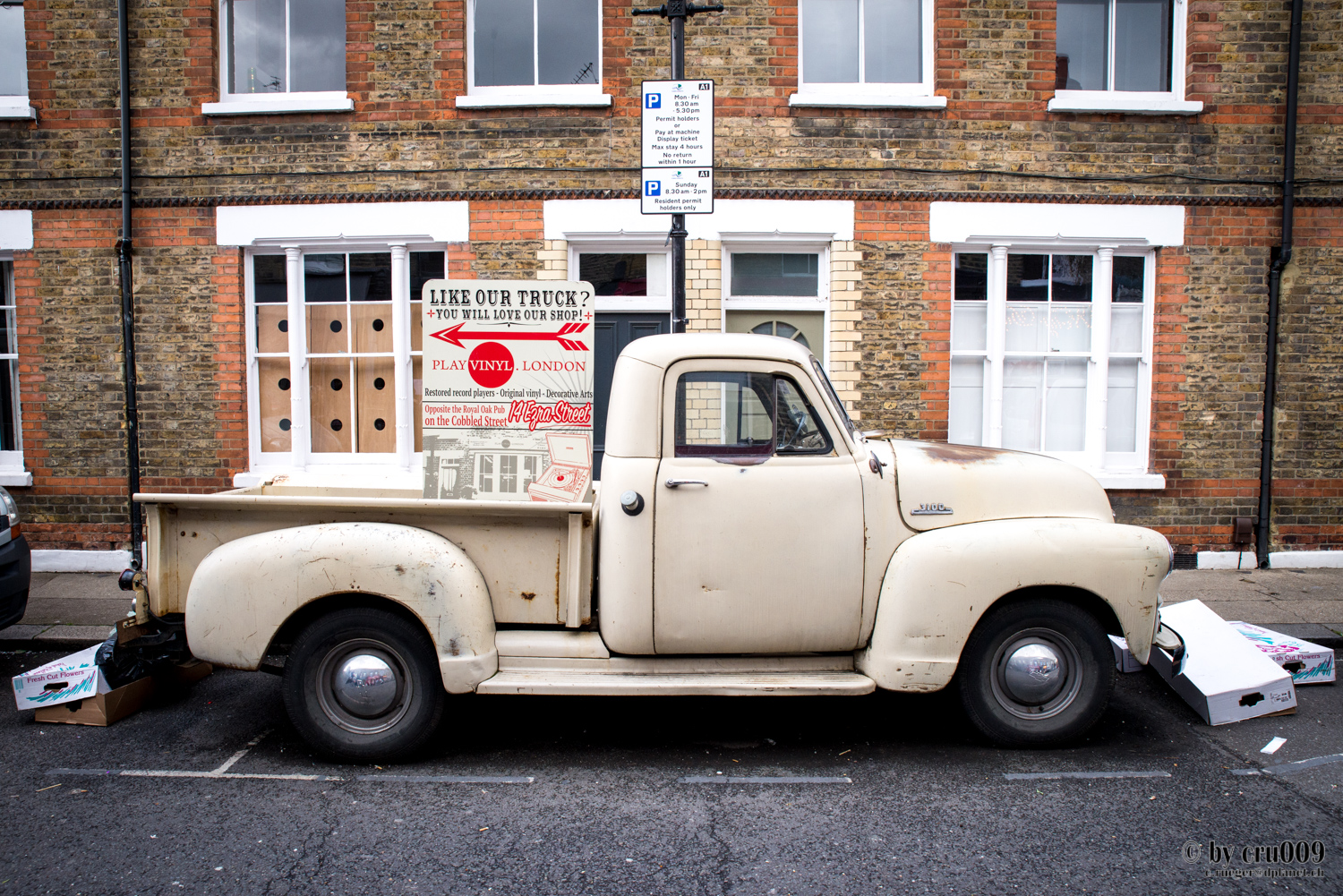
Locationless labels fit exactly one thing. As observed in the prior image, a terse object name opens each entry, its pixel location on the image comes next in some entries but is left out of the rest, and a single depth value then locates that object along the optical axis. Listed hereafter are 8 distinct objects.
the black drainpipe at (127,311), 7.22
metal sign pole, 5.11
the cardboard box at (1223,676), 4.22
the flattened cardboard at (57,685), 4.15
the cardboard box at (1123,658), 4.29
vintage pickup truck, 3.60
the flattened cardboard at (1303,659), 4.68
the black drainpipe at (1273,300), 7.18
